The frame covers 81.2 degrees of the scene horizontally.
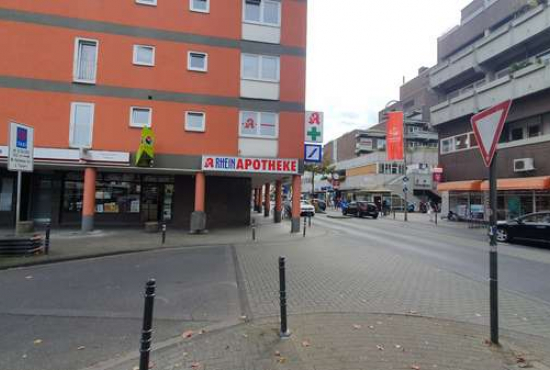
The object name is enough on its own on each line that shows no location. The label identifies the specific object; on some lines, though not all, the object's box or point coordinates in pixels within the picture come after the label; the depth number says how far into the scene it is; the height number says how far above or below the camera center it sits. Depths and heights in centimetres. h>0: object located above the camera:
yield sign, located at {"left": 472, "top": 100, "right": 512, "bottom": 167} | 412 +107
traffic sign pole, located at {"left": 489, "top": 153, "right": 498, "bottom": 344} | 408 -63
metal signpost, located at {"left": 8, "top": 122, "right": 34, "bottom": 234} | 969 +142
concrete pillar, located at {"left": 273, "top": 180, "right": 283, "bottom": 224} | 2386 -29
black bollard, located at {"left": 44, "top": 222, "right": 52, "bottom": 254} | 977 -158
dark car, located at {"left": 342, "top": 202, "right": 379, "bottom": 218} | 3247 -64
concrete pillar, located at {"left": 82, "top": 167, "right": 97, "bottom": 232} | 1512 -17
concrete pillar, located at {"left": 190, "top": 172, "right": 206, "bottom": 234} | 1560 -66
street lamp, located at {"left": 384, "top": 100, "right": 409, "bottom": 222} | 3166 +628
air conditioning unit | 2120 +289
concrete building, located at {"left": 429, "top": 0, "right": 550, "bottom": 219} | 2103 +808
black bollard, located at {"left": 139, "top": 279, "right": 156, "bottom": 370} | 297 -129
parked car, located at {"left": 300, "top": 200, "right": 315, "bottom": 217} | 3039 -73
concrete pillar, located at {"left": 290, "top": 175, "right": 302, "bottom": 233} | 1706 -5
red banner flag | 3222 +693
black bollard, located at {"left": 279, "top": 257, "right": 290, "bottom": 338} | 430 -138
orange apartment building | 1501 +509
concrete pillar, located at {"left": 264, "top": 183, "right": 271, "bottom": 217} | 3086 -25
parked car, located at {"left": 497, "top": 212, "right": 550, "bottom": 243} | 1369 -94
